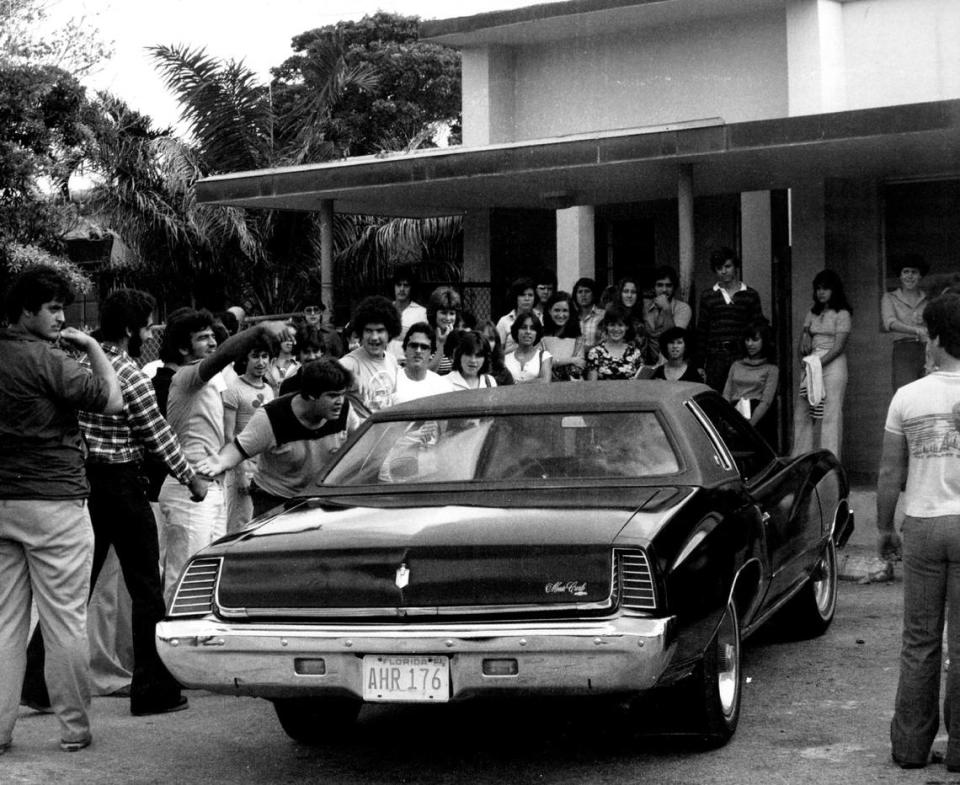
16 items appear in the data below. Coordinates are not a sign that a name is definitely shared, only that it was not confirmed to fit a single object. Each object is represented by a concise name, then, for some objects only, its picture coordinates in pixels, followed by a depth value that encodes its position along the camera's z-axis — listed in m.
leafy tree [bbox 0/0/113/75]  25.94
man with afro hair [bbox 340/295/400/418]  8.92
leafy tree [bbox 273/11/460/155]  33.44
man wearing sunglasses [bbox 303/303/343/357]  11.84
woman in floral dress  11.54
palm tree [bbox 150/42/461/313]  25.55
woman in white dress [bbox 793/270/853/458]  12.72
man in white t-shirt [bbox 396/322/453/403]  9.00
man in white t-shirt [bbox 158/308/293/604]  7.15
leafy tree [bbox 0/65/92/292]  24.12
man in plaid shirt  6.60
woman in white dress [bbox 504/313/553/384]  11.30
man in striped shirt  12.39
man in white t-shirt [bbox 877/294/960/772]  5.36
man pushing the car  7.04
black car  5.10
